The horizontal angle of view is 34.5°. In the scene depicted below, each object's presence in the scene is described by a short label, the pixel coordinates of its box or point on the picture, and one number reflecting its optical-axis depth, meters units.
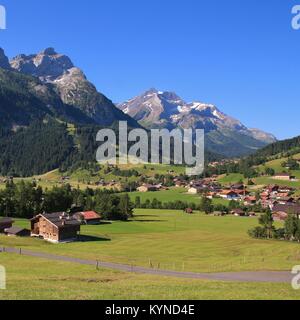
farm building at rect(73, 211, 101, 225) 135.12
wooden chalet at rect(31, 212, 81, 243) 105.12
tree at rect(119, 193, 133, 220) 148.62
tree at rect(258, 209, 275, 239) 116.70
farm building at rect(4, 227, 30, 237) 105.81
